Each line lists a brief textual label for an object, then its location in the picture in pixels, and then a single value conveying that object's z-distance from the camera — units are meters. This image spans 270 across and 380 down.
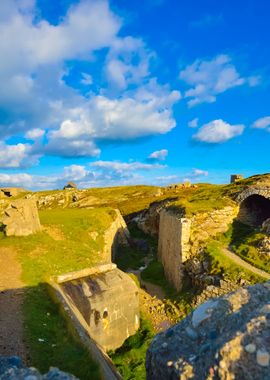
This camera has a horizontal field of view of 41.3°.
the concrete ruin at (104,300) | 16.94
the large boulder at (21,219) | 25.31
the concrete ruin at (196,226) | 27.83
